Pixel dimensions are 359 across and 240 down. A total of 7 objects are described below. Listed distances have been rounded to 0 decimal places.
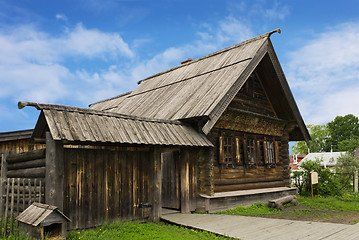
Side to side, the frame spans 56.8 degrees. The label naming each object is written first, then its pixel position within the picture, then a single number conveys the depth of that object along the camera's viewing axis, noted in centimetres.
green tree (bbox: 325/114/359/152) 6341
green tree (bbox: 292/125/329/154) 6606
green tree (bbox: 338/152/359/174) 3148
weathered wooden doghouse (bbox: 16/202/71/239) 691
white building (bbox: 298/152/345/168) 5152
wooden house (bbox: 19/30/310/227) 841
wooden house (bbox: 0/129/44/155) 1527
